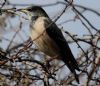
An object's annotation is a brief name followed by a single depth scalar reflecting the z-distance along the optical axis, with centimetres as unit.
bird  930
